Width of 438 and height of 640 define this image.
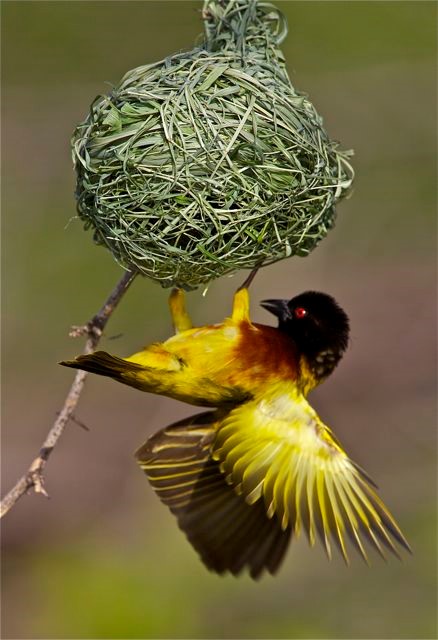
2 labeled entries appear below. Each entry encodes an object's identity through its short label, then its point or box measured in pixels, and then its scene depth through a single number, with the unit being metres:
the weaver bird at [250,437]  9.10
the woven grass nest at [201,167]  7.76
